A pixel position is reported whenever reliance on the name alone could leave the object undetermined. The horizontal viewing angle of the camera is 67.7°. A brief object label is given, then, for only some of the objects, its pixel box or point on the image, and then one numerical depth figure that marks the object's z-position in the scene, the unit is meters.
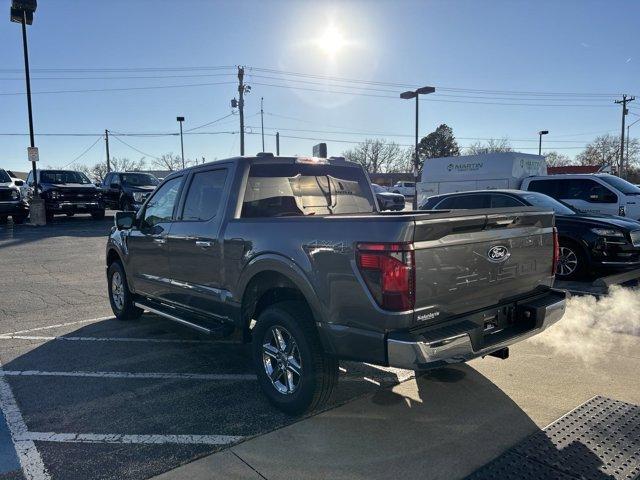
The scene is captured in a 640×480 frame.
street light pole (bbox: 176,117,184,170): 43.32
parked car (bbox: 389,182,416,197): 45.98
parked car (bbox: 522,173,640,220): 11.25
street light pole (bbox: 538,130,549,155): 49.24
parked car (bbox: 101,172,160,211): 20.39
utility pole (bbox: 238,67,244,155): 32.33
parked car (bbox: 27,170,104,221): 18.73
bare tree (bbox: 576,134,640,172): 75.94
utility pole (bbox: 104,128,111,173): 69.61
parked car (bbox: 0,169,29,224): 17.58
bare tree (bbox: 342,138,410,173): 111.75
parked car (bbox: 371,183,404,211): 22.70
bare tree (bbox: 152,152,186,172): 98.36
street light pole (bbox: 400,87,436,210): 24.89
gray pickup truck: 2.84
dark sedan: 7.47
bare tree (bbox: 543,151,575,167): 91.00
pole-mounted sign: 18.52
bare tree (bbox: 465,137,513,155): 82.91
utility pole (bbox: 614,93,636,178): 50.75
